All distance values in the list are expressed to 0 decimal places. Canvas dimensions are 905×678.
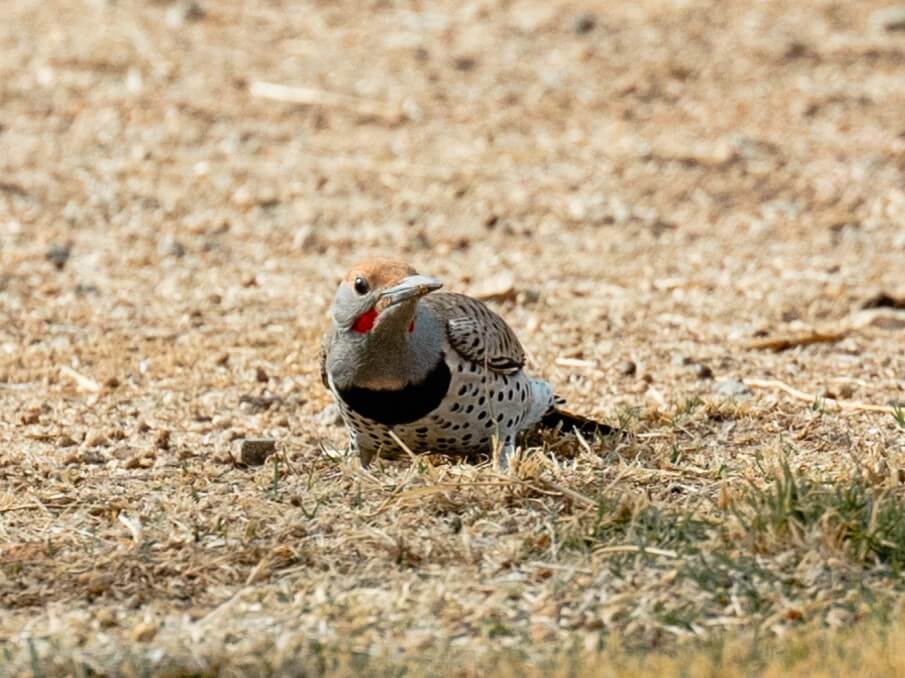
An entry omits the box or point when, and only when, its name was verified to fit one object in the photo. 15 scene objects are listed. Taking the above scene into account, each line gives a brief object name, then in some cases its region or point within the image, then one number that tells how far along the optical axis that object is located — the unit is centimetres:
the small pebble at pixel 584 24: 2406
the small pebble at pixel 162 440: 1173
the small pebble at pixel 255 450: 1094
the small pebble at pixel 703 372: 1327
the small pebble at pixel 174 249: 1742
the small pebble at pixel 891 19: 2480
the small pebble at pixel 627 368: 1340
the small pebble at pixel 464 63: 2302
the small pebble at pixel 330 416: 1240
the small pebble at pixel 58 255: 1694
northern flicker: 1009
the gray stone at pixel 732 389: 1262
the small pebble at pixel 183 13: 2425
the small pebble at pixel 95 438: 1174
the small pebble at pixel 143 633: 772
